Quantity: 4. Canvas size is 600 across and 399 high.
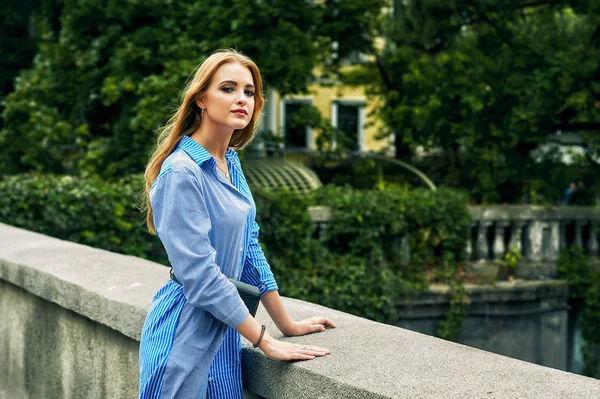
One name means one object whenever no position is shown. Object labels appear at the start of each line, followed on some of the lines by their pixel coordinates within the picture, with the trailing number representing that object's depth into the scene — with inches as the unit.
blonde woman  94.5
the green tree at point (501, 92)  485.4
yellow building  919.3
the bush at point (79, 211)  324.2
